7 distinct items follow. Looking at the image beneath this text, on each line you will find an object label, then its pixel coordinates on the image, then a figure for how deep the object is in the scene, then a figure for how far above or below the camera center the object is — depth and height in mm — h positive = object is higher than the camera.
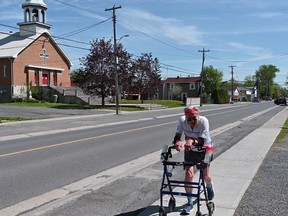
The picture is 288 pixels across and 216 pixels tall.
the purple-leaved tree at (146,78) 54094 +2378
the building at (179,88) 100062 +1673
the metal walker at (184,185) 4957 -1229
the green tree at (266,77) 177125 +8370
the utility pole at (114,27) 37259 +6603
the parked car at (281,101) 74900 -1220
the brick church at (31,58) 48094 +4749
